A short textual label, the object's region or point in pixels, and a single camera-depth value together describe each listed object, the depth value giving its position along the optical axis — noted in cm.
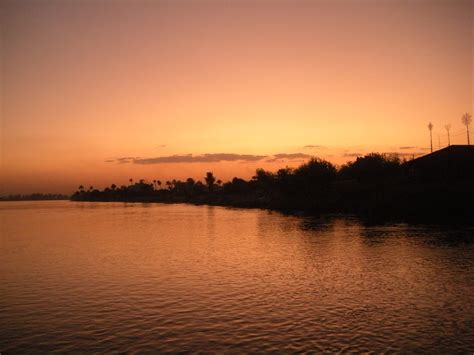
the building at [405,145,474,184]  9775
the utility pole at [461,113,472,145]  12278
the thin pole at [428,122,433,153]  13220
